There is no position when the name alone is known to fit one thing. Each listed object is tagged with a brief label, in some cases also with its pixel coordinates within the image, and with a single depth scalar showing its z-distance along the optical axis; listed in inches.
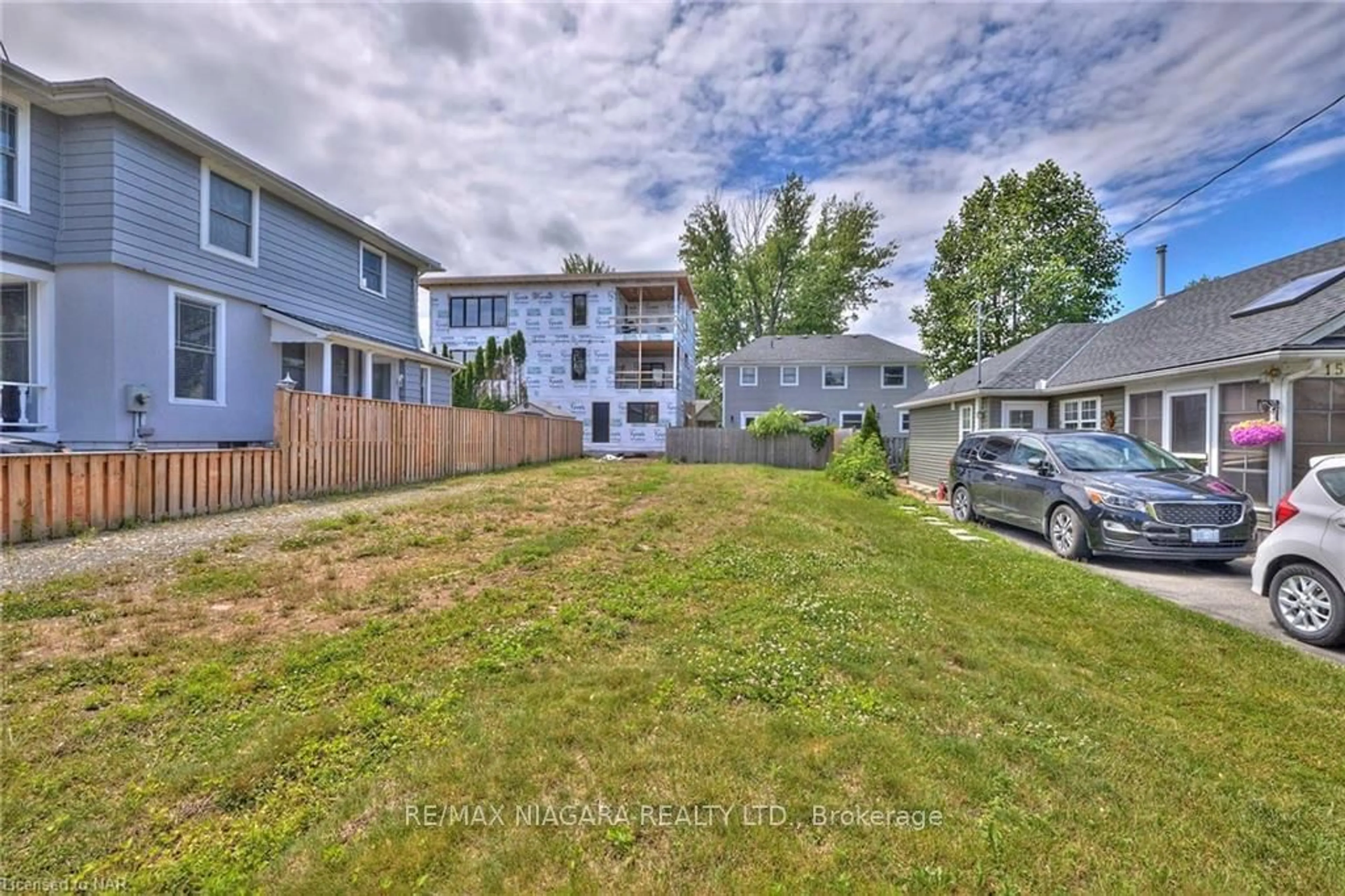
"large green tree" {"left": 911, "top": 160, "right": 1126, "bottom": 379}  949.2
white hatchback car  168.6
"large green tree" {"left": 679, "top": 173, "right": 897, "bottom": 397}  1437.0
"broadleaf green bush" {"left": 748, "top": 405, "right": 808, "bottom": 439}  852.6
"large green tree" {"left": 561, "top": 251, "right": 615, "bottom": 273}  1761.8
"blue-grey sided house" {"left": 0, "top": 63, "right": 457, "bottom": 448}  326.6
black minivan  254.8
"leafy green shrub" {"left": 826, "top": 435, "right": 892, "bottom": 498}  548.1
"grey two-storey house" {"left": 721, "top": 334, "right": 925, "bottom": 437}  1120.8
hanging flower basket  304.3
